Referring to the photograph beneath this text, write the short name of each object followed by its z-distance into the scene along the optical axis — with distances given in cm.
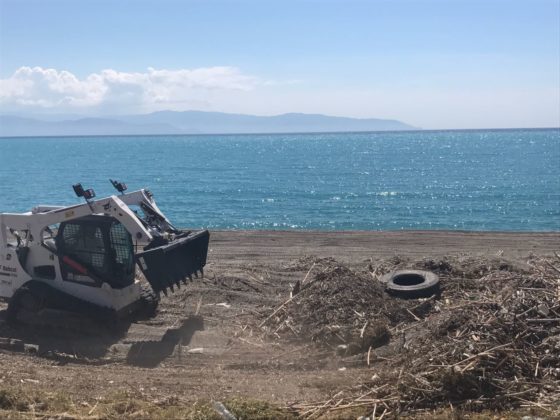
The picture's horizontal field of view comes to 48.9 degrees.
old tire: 1303
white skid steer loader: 1142
